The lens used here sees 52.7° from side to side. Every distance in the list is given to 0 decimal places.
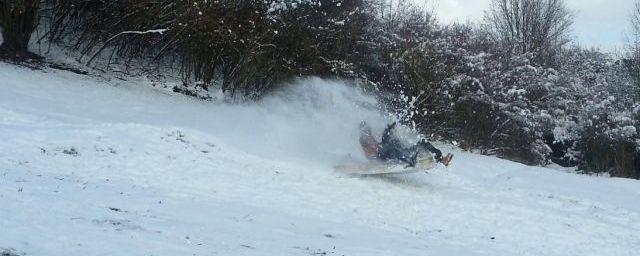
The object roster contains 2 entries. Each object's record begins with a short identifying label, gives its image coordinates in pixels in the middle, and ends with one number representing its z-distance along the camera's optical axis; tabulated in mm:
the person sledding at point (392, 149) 13117
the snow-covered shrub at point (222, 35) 20984
